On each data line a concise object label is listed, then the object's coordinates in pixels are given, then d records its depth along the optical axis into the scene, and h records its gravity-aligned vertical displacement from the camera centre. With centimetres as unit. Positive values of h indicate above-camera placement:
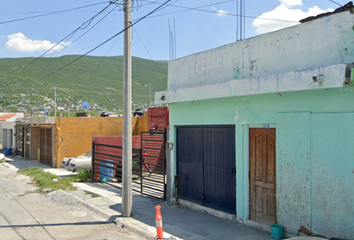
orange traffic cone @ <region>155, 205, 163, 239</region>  669 -205
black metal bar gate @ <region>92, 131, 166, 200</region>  1278 -165
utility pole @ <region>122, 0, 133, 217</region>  906 -22
